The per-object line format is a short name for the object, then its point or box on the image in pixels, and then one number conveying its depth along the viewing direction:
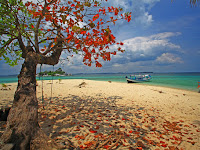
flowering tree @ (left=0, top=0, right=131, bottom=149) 2.22
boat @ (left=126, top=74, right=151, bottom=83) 28.73
